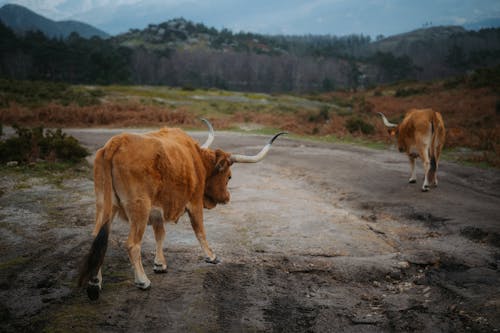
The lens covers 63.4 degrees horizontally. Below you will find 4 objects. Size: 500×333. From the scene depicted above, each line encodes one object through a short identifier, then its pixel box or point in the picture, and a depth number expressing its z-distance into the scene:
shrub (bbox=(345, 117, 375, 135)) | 22.09
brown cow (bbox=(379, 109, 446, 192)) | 10.63
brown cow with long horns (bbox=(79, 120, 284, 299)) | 4.55
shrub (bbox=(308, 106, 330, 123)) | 27.75
